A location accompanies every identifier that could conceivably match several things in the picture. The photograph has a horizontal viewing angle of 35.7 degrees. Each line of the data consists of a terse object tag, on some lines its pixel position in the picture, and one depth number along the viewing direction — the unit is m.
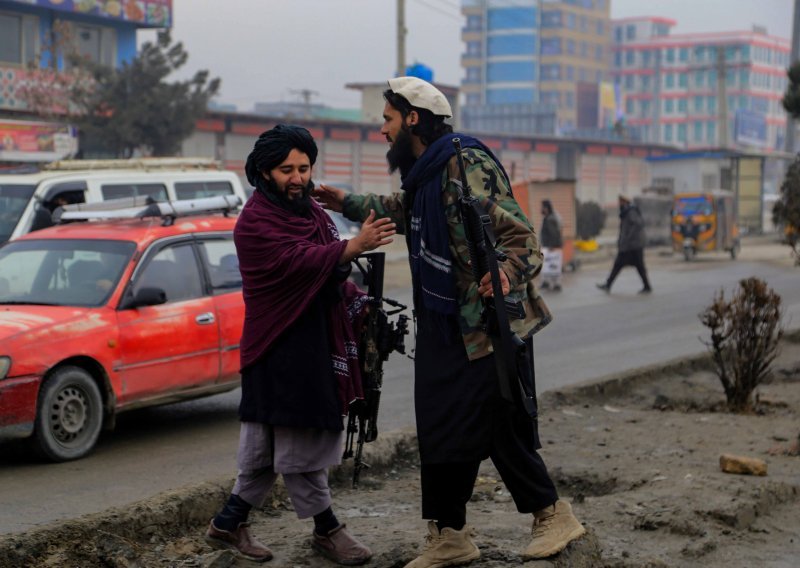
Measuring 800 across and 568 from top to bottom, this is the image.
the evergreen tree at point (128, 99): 29.36
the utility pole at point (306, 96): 83.88
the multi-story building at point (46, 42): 27.34
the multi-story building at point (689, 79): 154.25
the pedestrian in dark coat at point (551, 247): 22.48
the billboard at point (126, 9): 33.44
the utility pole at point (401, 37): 30.24
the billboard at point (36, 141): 25.97
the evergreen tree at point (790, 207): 9.73
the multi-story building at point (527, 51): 141.62
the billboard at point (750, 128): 119.06
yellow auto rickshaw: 33.16
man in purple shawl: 4.52
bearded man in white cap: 4.32
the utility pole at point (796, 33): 41.88
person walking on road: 22.05
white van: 13.15
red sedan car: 7.24
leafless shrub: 8.98
